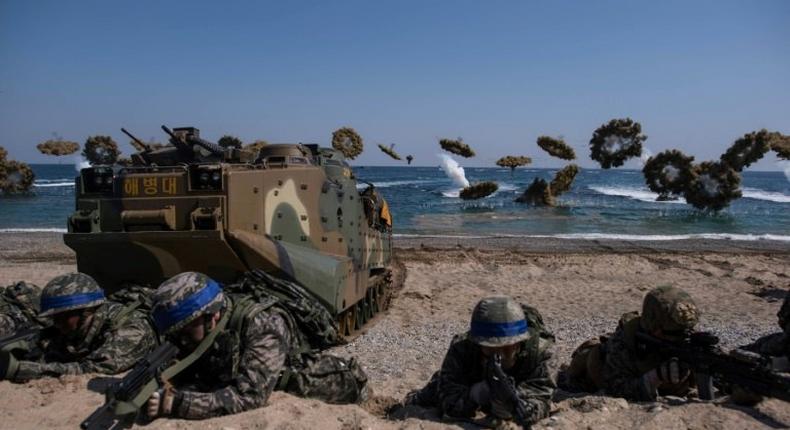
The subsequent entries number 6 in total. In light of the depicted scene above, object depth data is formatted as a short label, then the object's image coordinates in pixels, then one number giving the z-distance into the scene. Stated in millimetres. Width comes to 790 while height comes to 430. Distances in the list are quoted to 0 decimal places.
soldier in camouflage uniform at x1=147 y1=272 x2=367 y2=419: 3850
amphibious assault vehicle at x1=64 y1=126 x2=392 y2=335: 6773
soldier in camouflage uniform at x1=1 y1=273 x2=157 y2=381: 5113
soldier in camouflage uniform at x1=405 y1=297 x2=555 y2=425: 3998
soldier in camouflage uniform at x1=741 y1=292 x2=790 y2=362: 5059
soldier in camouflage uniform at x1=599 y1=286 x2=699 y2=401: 4719
